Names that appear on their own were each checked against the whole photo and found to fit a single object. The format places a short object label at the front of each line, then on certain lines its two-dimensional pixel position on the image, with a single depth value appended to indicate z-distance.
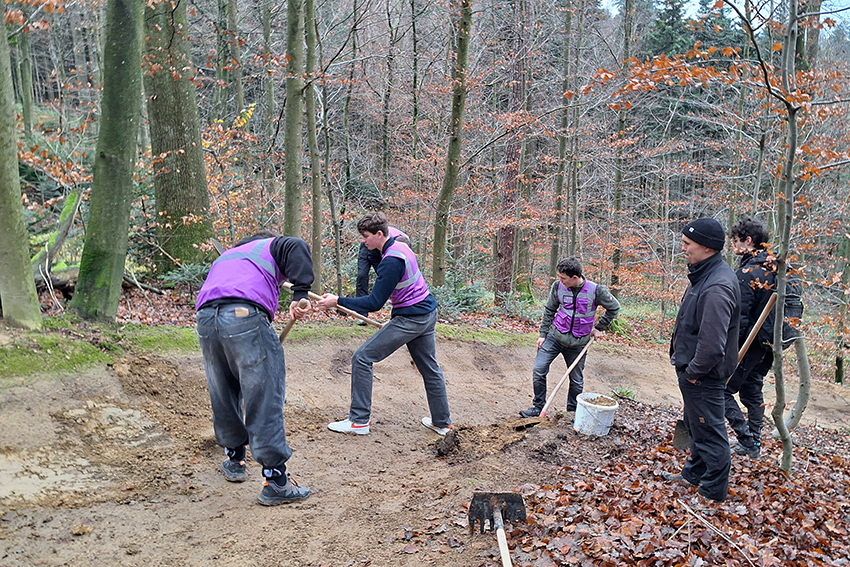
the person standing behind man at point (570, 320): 6.32
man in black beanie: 3.90
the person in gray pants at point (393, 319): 5.30
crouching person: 3.85
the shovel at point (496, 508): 3.45
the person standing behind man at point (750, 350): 5.20
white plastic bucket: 5.68
